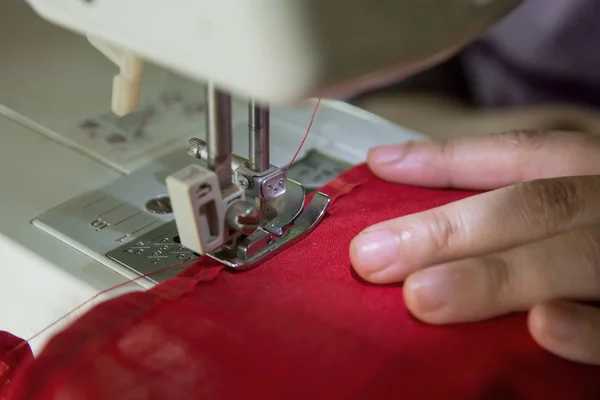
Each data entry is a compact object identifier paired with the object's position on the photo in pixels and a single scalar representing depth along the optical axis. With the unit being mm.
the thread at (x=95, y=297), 365
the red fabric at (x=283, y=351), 336
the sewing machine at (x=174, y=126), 306
